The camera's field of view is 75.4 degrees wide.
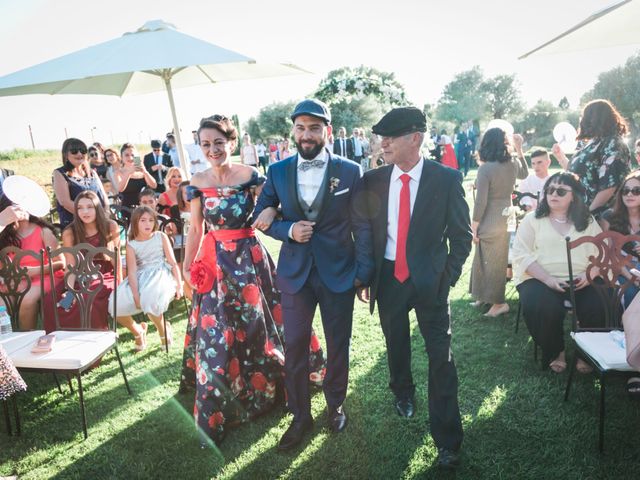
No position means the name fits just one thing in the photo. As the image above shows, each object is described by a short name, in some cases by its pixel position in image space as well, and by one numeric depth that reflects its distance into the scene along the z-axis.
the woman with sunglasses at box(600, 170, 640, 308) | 3.69
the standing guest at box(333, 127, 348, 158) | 17.07
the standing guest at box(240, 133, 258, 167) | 17.38
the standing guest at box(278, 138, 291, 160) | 23.51
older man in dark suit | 2.62
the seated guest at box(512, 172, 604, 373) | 3.73
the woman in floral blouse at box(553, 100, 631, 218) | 4.12
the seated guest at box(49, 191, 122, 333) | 4.54
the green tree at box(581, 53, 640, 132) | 36.38
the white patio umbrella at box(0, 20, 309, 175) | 4.07
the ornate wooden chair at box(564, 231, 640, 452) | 3.12
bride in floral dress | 3.13
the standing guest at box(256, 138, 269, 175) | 26.97
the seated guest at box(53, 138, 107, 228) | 5.31
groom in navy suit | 2.69
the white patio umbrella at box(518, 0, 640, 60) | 3.35
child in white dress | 4.59
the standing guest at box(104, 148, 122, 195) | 8.70
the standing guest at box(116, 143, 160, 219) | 7.88
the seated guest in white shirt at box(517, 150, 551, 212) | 5.96
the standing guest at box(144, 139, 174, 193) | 10.67
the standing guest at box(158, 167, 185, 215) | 6.59
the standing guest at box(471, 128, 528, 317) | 4.56
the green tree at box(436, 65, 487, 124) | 73.19
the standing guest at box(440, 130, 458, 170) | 16.83
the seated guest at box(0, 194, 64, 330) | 4.52
